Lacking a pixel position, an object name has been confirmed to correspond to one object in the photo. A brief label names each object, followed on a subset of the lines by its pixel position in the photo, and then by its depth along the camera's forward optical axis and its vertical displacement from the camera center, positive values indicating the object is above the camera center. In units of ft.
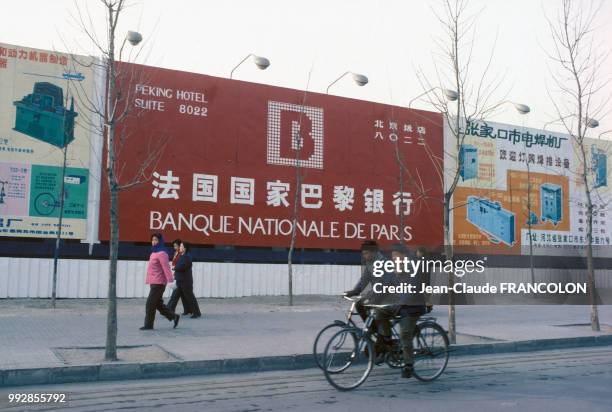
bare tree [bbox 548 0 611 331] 48.37 +11.43
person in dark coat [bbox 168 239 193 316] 48.40 -2.29
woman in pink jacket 41.73 -0.87
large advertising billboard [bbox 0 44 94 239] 60.85 +11.04
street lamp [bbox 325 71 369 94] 74.38 +20.96
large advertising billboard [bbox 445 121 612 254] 87.97 +11.01
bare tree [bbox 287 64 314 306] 67.59 +9.54
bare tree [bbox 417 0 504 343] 37.47 +10.59
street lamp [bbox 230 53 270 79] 70.59 +21.56
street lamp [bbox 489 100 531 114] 89.71 +21.86
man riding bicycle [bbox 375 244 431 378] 26.76 -1.66
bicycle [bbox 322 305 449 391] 25.04 -3.32
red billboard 67.77 +11.08
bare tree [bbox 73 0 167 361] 29.43 +4.69
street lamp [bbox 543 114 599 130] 50.13 +11.35
